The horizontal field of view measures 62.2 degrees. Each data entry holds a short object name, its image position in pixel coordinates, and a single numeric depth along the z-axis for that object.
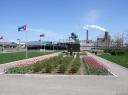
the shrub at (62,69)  6.92
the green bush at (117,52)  23.36
